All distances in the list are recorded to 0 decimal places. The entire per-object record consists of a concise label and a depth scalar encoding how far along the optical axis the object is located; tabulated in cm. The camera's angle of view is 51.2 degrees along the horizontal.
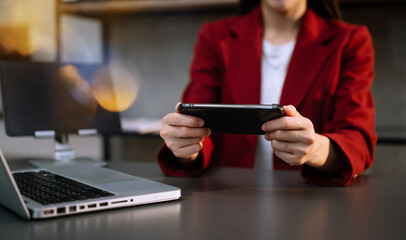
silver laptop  58
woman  99
